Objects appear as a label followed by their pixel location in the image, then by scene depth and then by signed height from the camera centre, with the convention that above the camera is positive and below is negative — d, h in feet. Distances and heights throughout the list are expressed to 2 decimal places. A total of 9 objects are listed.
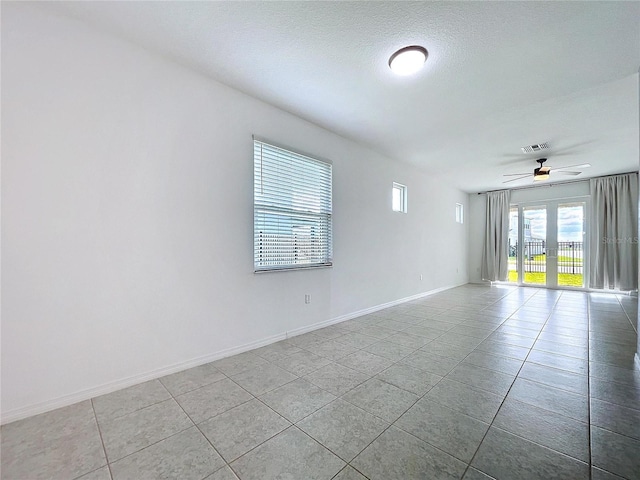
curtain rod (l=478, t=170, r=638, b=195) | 19.34 +5.23
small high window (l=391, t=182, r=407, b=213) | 16.96 +3.14
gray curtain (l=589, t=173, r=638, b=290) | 18.58 +1.20
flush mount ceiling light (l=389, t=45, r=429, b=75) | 7.04 +5.10
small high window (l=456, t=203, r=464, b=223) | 24.43 +3.16
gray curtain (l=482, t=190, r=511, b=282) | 23.85 +0.82
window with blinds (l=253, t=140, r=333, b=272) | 9.70 +1.38
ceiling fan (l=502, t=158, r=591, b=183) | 15.66 +4.92
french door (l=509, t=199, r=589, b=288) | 20.97 +0.32
